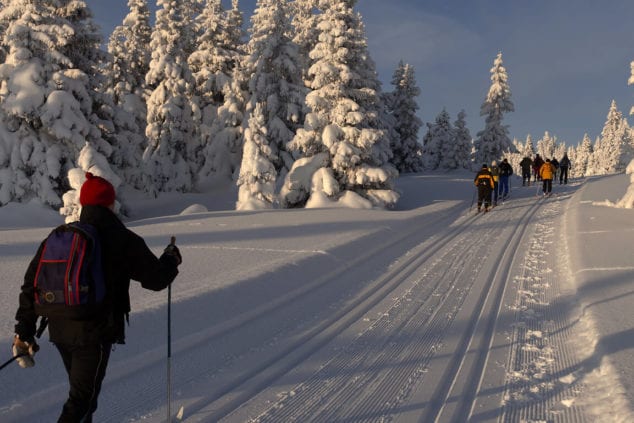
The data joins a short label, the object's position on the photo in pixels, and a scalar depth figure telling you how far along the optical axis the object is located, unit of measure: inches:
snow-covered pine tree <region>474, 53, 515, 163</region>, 1815.9
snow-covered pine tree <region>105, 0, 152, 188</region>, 1109.7
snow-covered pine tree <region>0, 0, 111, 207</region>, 794.2
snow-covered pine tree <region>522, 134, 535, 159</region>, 4534.5
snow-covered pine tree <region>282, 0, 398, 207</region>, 778.2
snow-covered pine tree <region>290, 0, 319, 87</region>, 1430.9
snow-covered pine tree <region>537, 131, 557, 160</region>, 6294.8
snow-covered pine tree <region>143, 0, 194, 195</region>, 1232.6
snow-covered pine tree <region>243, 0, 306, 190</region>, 1170.0
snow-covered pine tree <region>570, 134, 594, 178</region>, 4388.8
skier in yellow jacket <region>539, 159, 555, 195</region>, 872.9
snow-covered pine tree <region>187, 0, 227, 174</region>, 1328.7
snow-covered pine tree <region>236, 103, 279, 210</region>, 925.8
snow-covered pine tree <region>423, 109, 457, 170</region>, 2064.5
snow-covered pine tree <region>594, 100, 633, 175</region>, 2955.2
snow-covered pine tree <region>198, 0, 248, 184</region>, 1279.0
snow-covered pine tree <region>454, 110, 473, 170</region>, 2007.9
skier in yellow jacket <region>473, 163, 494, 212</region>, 722.8
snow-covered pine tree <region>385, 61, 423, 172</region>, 1772.9
